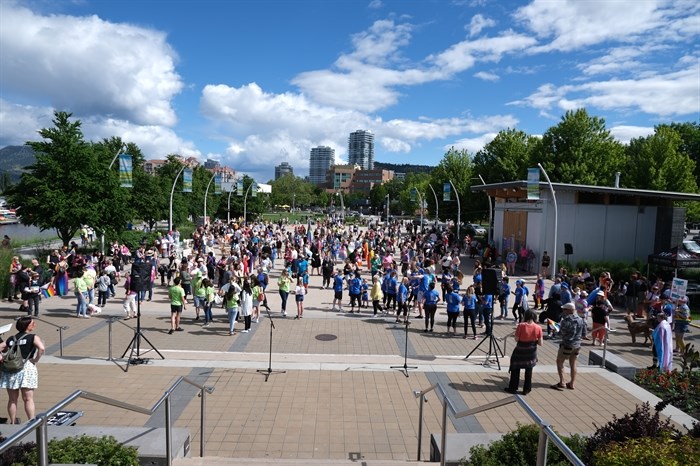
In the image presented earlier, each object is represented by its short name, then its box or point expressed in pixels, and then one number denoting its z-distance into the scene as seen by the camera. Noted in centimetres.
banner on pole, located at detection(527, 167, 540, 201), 2583
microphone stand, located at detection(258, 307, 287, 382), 1016
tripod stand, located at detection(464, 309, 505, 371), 1103
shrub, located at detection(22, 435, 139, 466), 480
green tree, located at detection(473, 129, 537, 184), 4847
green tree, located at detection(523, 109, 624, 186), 4169
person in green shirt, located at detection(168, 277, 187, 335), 1370
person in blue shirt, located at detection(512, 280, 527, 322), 1616
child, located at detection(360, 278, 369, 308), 1816
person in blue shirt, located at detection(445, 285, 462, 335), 1396
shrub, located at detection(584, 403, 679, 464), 532
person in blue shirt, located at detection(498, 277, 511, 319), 1644
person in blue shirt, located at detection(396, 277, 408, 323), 1580
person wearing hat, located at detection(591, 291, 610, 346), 1305
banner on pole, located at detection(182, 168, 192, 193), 3362
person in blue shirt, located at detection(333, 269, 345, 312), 1730
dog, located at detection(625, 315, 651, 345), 1371
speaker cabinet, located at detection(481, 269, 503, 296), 1386
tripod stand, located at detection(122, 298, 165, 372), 1069
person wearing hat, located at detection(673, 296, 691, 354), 1265
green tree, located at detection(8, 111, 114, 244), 2452
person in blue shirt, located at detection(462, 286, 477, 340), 1375
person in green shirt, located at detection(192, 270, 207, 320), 1498
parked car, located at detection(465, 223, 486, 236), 5170
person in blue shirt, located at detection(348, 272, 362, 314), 1725
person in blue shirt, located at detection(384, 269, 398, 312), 1667
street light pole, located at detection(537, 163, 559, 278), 2506
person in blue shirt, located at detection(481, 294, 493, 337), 1328
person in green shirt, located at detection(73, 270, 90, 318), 1512
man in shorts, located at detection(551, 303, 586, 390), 940
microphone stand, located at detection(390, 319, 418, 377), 1050
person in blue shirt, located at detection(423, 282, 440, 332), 1408
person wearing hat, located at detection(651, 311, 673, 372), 1070
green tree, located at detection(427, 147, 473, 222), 5839
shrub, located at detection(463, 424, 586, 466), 524
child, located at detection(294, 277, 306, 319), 1590
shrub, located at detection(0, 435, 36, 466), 448
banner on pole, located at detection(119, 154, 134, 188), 2519
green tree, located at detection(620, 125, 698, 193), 4494
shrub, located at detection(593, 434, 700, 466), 427
